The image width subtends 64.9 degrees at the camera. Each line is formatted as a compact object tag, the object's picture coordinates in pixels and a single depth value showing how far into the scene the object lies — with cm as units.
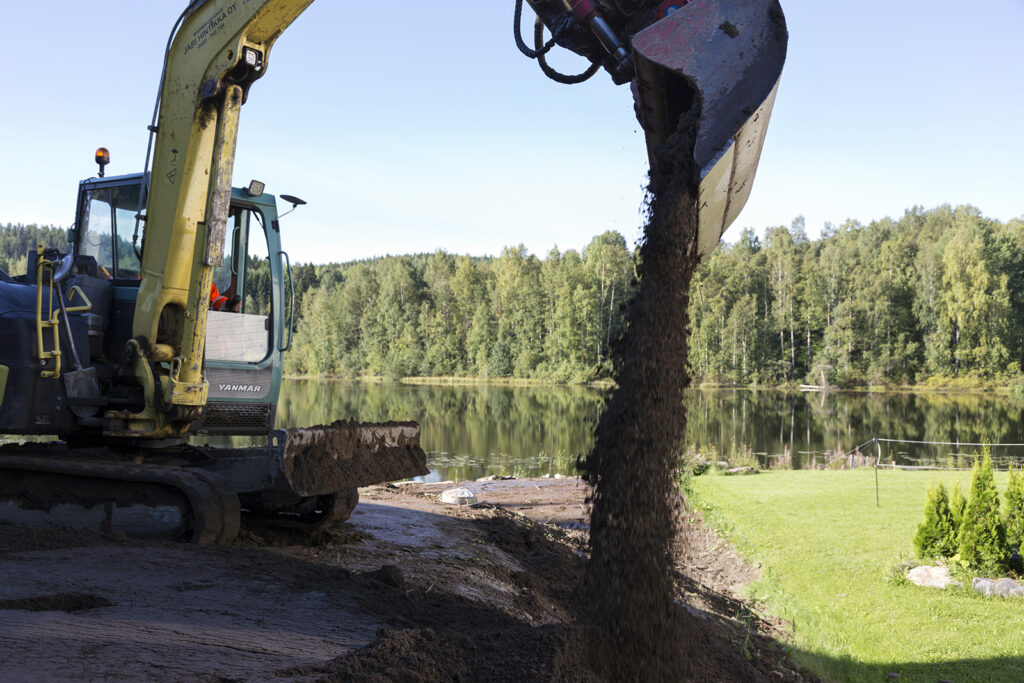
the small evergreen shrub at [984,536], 846
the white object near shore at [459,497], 1053
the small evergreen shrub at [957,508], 873
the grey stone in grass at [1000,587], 785
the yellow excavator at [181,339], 514
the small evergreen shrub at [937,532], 877
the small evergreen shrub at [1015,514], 864
